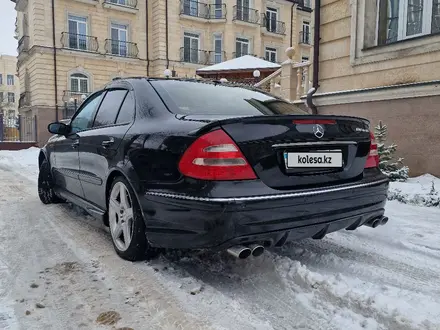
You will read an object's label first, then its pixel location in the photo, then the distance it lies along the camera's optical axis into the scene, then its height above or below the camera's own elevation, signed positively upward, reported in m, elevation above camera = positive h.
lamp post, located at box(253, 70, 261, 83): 14.32 +2.21
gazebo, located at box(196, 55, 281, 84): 16.30 +2.70
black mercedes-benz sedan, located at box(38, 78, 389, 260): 2.16 -0.25
